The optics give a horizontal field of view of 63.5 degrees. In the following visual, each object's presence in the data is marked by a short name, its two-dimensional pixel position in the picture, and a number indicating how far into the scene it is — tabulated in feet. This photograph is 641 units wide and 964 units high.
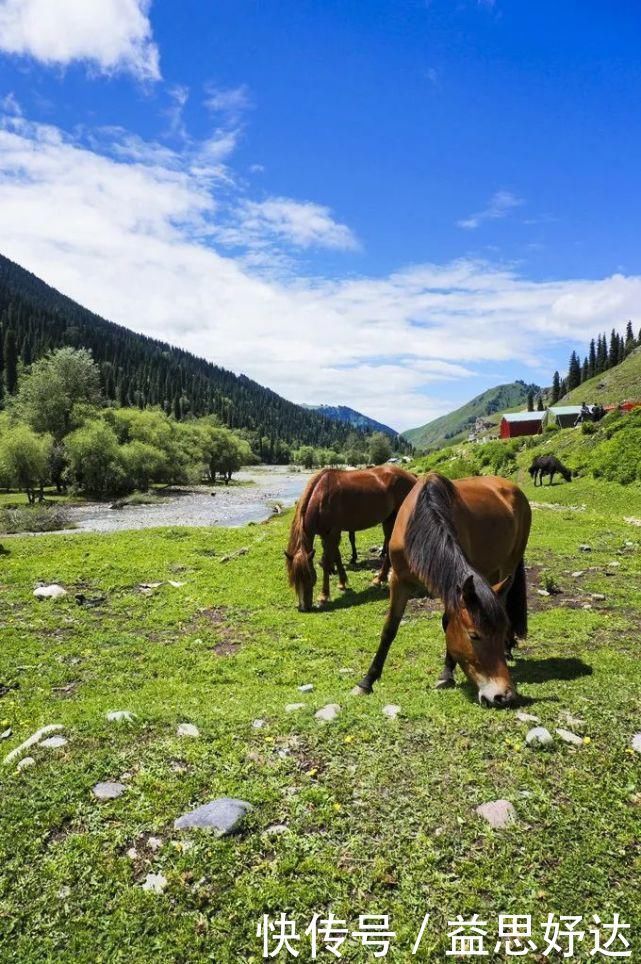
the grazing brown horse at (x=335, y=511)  35.42
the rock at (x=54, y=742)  16.29
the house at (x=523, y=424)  239.71
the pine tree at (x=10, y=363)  414.25
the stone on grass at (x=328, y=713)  17.70
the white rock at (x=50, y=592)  36.86
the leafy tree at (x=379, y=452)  560.04
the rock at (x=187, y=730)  16.96
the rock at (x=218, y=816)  12.36
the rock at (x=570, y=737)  15.26
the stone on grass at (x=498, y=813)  12.32
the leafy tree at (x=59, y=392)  236.43
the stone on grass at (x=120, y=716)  17.95
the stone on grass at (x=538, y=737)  15.07
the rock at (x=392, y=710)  17.82
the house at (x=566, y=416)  205.77
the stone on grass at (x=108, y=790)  13.67
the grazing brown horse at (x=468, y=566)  16.89
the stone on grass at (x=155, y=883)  10.91
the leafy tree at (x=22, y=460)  171.63
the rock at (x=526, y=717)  16.48
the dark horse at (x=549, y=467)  94.02
